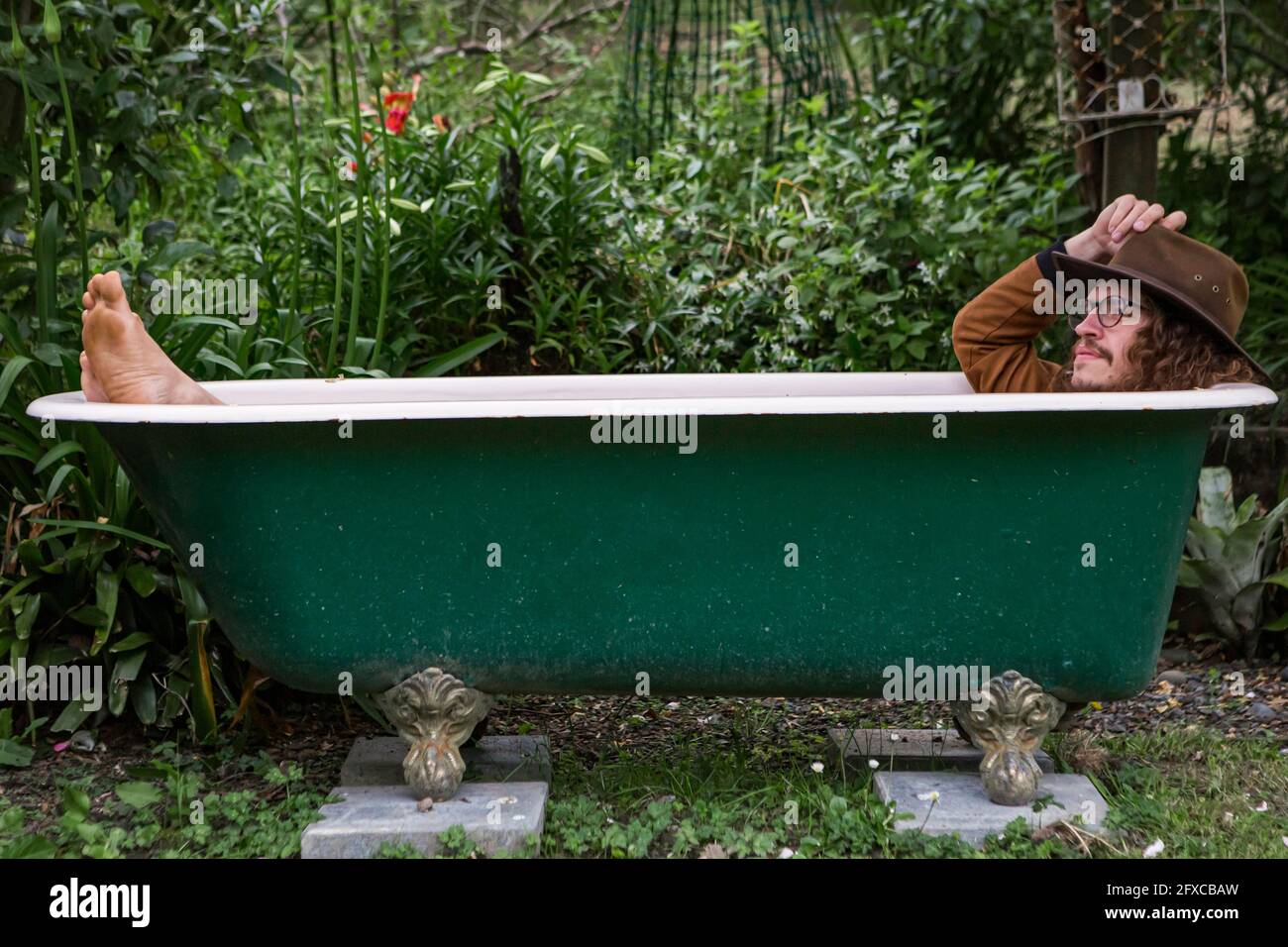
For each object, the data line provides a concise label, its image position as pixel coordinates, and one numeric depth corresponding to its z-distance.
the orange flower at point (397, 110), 3.45
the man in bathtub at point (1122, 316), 1.88
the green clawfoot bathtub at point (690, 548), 1.83
